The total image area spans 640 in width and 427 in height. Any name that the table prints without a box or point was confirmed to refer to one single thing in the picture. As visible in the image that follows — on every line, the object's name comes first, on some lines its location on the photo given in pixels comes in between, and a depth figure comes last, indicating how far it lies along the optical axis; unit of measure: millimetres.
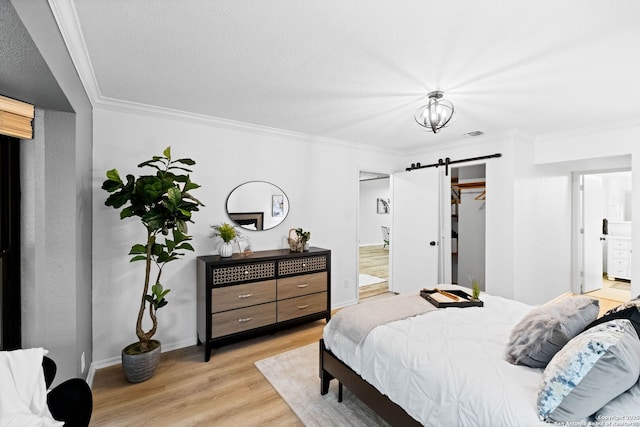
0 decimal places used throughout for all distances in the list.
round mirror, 3529
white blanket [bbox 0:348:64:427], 1200
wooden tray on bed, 2473
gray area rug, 2070
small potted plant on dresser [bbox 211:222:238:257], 3137
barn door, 4492
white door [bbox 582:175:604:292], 4910
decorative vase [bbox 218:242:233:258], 3131
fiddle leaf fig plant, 2469
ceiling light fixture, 2504
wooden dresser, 2924
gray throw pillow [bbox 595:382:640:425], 1164
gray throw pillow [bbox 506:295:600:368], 1526
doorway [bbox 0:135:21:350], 1758
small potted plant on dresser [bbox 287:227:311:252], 3676
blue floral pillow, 1176
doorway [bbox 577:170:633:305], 4926
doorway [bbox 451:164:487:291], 4902
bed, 1341
